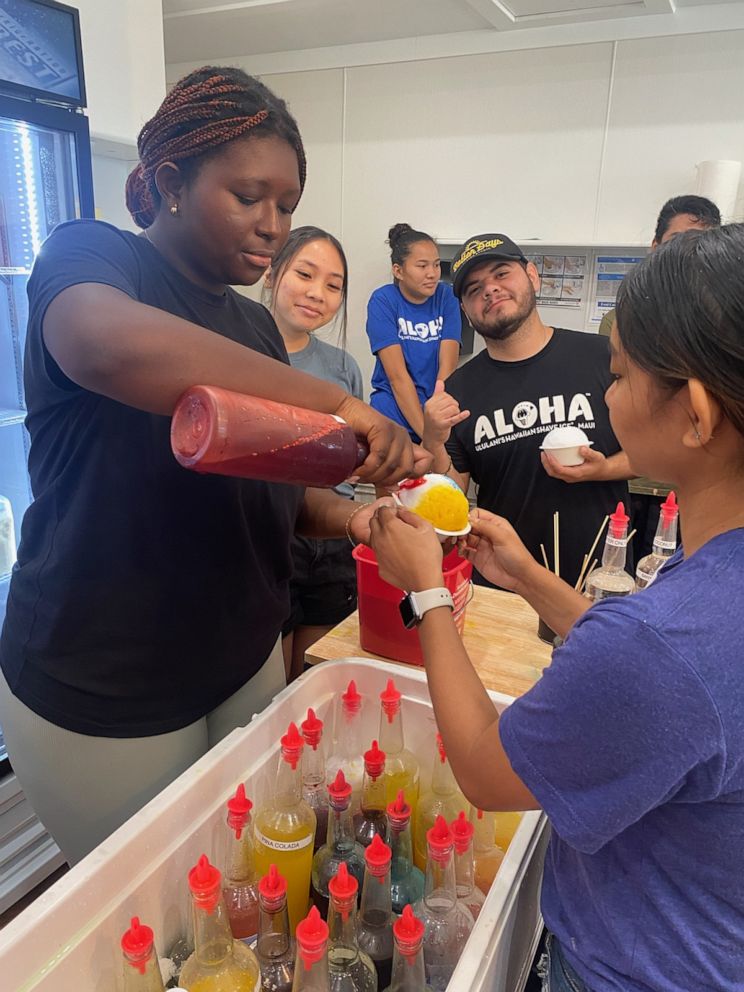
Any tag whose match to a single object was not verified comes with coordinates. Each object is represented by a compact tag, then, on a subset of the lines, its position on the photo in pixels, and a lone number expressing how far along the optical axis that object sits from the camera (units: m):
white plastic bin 0.70
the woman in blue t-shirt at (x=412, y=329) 3.95
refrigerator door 1.92
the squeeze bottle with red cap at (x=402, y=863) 0.90
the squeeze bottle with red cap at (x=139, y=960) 0.67
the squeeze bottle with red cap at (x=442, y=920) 0.82
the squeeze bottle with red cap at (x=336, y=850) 0.92
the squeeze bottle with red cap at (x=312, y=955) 0.66
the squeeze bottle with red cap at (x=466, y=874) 0.86
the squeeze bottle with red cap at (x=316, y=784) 0.99
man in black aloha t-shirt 2.18
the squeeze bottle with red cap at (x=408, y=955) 0.71
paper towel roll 3.45
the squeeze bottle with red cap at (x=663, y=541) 1.42
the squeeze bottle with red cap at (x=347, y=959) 0.76
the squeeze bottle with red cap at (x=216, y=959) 0.73
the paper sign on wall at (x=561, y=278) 4.16
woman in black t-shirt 0.93
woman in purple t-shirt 0.59
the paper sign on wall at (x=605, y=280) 4.02
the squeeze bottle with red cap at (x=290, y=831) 0.88
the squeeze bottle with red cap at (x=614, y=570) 1.43
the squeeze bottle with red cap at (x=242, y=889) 0.85
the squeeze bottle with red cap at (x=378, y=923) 0.82
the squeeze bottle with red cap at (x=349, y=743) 1.09
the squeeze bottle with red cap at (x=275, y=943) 0.76
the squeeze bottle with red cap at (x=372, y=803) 0.96
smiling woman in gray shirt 2.22
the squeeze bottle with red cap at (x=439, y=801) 1.00
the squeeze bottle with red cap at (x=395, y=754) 1.04
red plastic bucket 1.37
